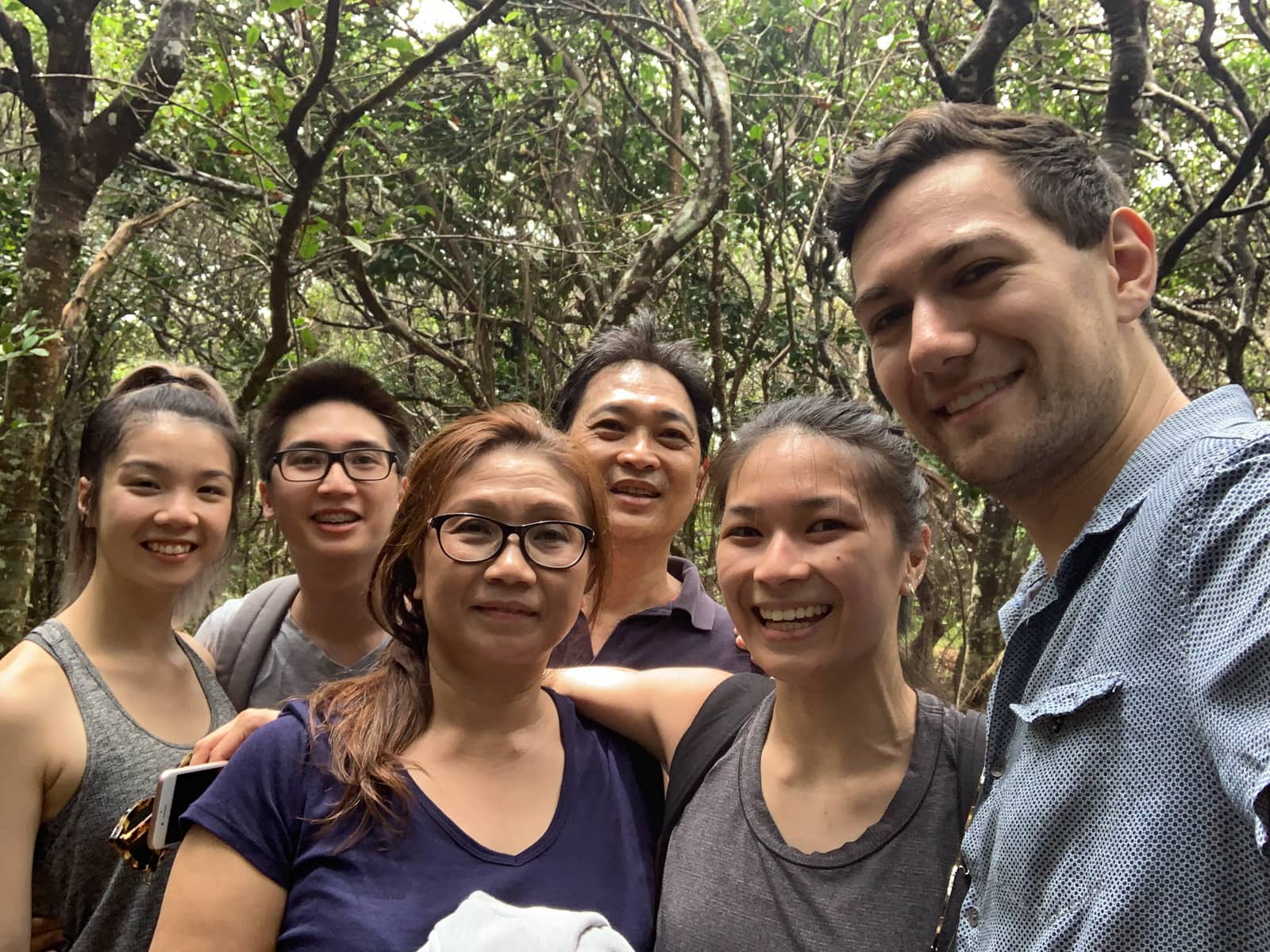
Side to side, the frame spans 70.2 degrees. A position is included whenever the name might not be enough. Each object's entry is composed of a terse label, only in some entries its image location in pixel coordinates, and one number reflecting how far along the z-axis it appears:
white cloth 1.45
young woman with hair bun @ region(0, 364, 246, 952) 1.91
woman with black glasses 1.51
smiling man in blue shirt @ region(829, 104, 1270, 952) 0.96
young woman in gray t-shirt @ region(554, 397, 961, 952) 1.53
